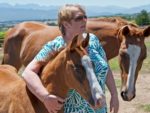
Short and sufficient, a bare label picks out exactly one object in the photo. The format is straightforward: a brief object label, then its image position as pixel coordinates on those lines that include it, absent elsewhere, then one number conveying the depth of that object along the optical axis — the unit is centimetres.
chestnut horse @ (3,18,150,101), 478
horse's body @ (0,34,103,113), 271
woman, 293
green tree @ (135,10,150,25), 3662
